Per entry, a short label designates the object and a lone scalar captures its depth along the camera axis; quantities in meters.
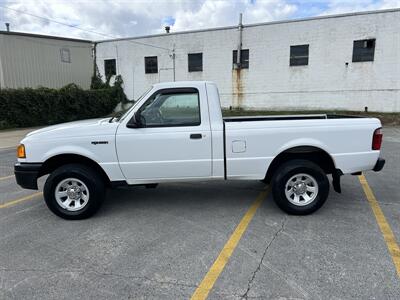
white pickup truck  4.26
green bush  16.44
